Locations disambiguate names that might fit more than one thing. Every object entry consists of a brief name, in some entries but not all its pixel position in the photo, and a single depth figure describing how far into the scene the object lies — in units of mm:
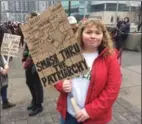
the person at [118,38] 5378
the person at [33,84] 2081
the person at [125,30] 5820
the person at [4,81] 2057
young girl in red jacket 1109
